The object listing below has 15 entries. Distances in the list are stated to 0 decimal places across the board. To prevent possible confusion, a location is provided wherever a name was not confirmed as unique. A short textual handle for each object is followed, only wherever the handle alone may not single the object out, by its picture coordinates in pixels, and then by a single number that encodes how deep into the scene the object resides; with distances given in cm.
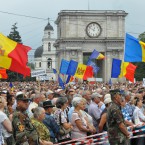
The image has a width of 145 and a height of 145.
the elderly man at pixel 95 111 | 1217
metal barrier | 1052
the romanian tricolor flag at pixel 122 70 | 2586
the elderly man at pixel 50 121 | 973
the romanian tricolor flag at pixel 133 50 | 1734
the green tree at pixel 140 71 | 8569
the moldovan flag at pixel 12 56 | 1428
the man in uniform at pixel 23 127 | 821
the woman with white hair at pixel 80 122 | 1044
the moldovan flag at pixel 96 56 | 3371
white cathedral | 14900
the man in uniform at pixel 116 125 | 945
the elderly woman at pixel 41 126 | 885
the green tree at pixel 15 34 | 9381
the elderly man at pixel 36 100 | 1224
